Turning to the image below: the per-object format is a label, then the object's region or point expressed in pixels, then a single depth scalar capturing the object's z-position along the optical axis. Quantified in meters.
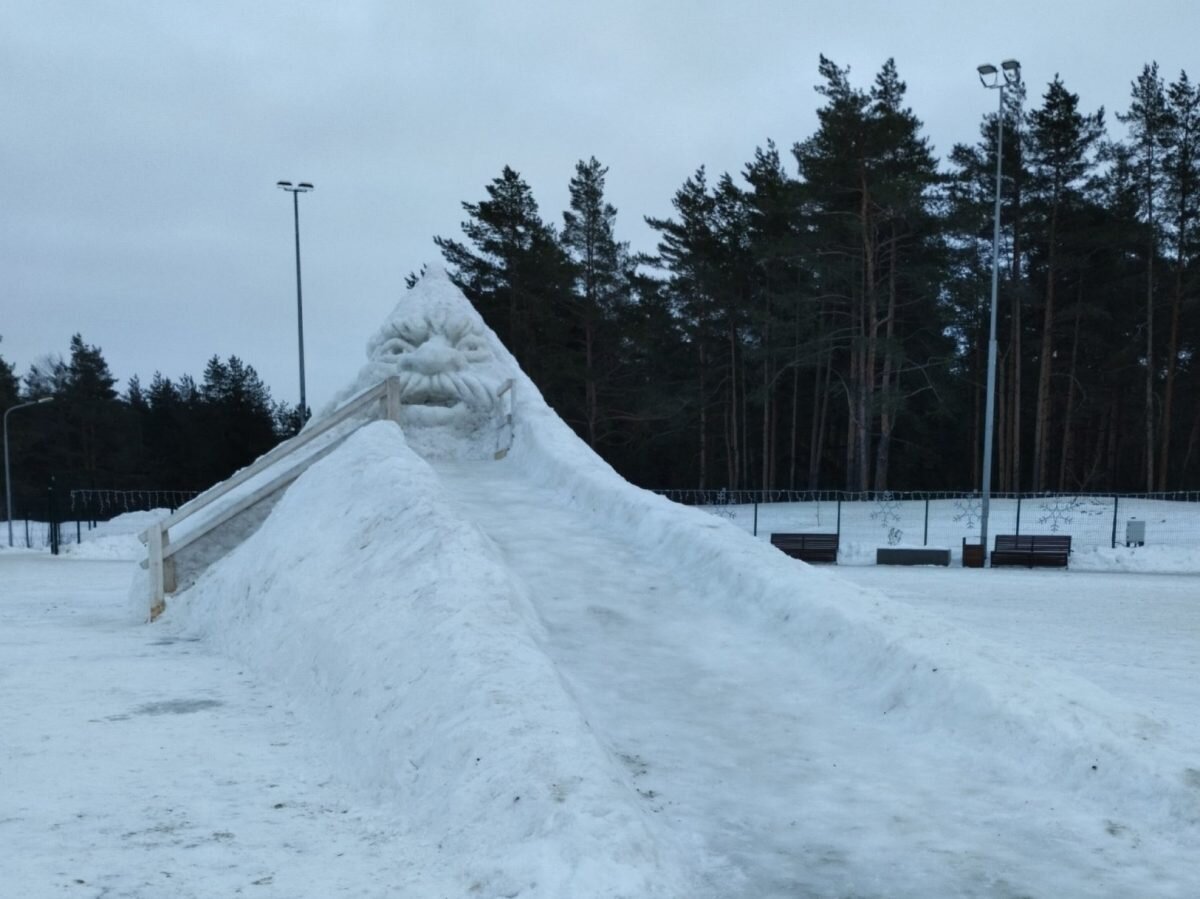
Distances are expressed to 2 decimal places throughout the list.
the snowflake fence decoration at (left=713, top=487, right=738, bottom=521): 30.32
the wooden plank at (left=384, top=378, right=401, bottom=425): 12.23
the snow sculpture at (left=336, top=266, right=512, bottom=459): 13.80
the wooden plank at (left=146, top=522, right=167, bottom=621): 9.45
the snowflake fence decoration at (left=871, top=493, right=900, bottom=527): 28.34
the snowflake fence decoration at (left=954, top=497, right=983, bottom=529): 28.03
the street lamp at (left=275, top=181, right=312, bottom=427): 29.20
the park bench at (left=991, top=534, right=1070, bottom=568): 19.23
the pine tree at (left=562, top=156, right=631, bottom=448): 40.53
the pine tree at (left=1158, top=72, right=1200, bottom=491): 34.47
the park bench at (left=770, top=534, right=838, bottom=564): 20.27
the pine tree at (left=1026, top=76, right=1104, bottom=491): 35.38
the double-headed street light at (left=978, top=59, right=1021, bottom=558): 20.17
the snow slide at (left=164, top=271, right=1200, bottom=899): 3.71
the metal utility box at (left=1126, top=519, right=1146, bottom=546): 21.36
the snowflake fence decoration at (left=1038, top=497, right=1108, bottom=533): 26.92
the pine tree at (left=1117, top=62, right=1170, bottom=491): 34.72
